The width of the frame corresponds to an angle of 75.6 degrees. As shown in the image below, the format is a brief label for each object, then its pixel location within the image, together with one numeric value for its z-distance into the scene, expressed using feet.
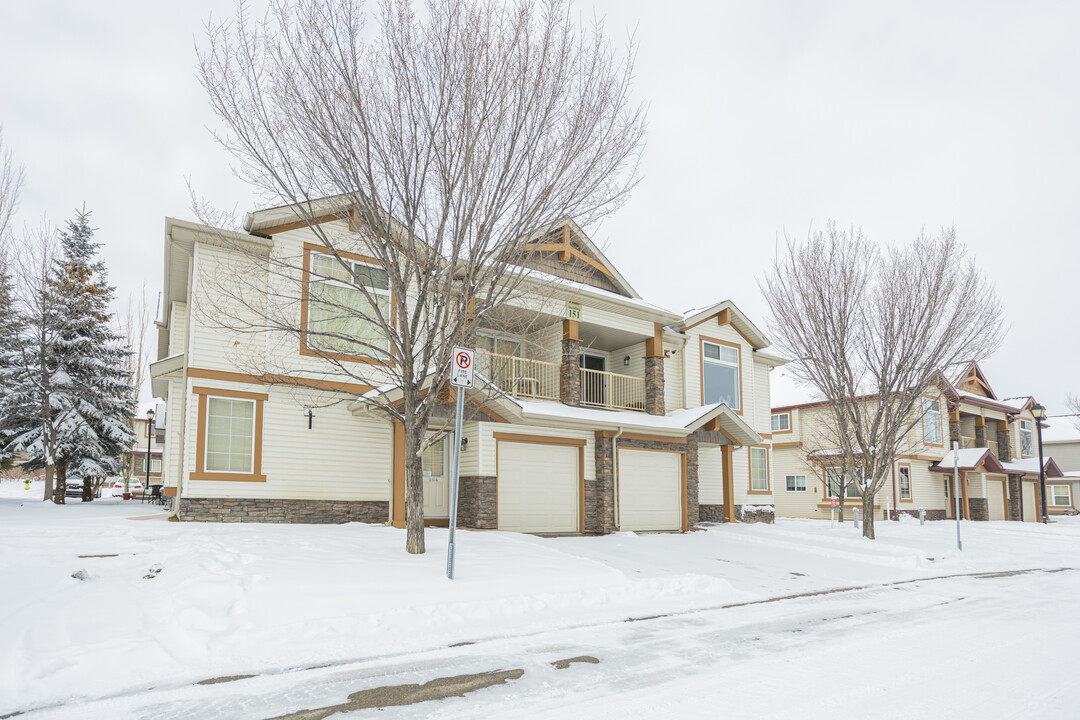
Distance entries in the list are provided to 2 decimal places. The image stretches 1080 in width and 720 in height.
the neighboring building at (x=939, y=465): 105.50
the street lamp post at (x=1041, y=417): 92.73
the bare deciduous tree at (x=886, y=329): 59.57
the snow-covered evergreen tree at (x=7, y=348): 63.52
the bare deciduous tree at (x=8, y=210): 58.70
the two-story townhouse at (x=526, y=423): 46.37
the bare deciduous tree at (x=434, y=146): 30.68
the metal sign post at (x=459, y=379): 29.19
